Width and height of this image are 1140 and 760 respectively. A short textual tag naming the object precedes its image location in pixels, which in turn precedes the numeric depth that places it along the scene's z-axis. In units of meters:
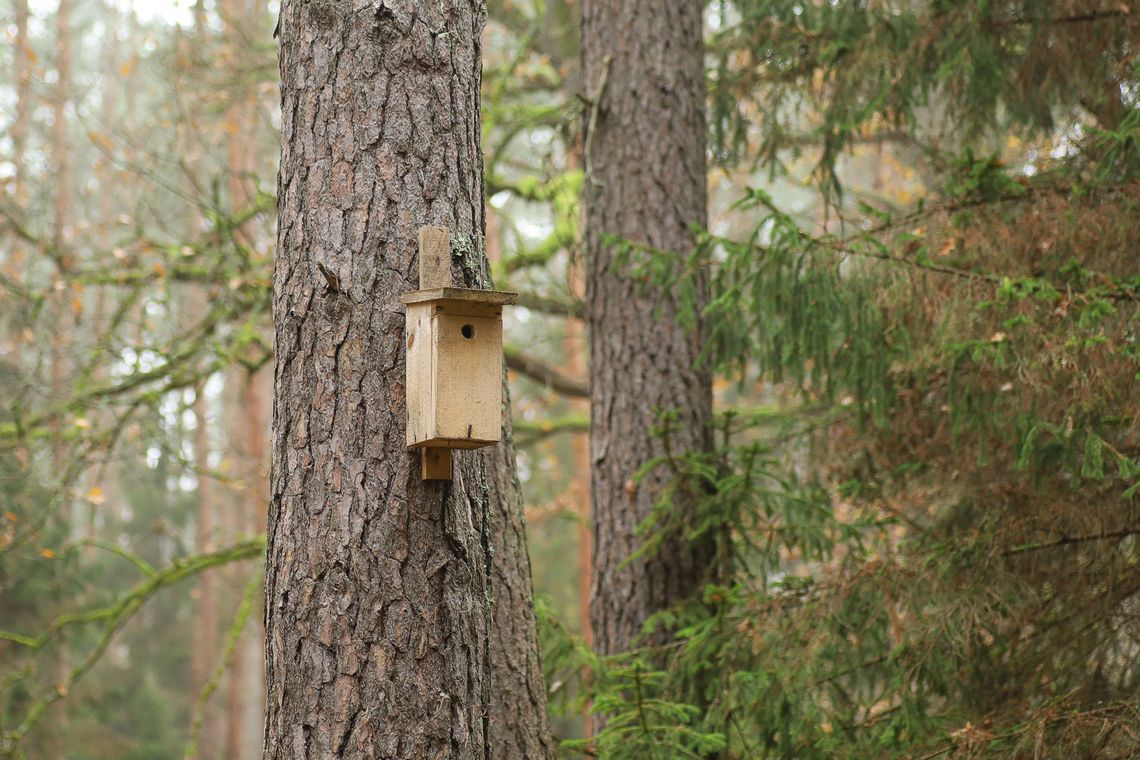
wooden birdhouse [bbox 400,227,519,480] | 5.07
